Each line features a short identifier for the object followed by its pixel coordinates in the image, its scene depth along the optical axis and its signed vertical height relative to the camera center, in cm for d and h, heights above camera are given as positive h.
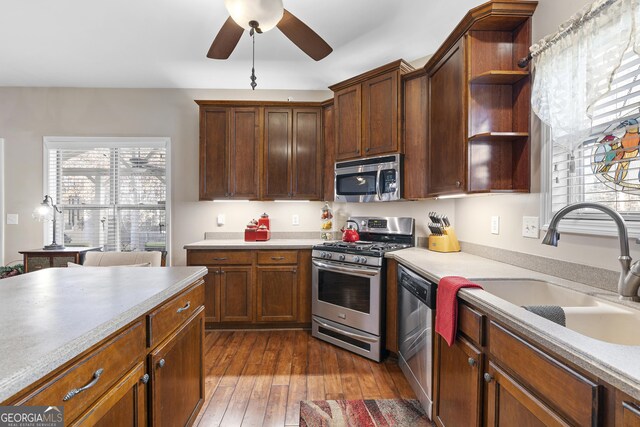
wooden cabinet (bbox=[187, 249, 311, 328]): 312 -76
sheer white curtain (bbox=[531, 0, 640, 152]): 116 +64
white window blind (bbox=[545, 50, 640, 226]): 122 +25
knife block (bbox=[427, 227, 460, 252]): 259 -26
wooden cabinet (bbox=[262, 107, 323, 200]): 342 +63
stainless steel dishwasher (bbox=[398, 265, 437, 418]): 174 -77
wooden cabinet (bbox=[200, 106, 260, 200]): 339 +63
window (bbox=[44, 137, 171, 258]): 376 +17
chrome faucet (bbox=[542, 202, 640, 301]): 113 -20
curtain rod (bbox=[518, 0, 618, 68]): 125 +83
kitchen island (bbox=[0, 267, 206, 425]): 69 -34
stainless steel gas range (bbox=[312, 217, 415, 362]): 254 -68
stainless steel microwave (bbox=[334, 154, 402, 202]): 277 +30
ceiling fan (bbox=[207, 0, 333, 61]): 155 +106
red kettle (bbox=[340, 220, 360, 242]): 320 -26
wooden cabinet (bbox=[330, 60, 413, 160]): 275 +93
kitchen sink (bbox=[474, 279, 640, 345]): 108 -40
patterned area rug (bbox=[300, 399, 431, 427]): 179 -123
